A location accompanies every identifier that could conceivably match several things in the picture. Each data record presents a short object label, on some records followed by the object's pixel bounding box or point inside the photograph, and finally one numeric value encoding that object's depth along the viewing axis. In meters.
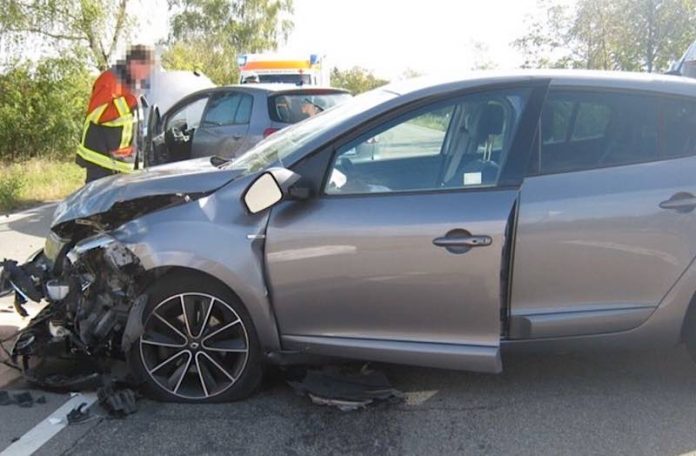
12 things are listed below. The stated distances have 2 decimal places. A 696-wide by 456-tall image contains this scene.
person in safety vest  5.62
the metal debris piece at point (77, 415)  3.30
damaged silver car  3.16
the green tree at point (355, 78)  46.94
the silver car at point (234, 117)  7.87
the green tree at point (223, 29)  33.31
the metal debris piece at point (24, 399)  3.47
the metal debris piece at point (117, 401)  3.36
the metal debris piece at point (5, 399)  3.50
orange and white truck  18.38
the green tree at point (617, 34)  11.77
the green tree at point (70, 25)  13.37
